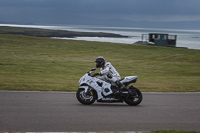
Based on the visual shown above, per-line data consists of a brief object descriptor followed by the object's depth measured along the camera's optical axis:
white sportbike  19.45
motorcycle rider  19.34
